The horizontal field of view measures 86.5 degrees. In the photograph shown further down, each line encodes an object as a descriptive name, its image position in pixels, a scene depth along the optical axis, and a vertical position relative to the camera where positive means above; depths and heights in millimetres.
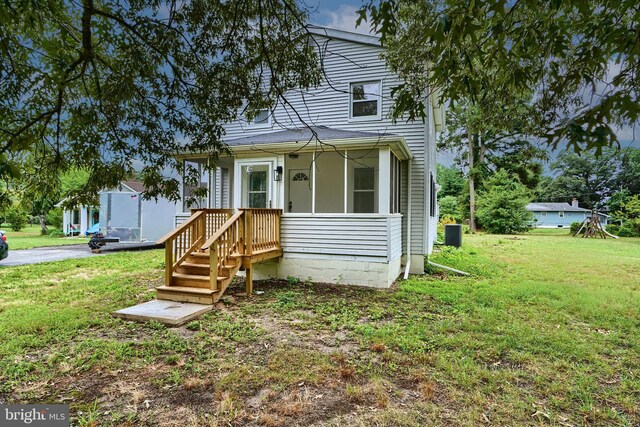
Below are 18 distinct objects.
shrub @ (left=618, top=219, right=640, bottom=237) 22766 -761
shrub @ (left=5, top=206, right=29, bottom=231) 24138 -529
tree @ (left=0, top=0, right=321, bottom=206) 3439 +1517
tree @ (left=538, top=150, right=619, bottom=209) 39906 +4495
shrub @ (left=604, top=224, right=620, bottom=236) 23750 -793
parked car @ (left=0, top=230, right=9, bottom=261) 9414 -894
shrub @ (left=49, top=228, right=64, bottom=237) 21923 -1111
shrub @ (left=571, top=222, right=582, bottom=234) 24409 -684
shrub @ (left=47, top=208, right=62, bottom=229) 23522 -83
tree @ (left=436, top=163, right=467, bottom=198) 33703 +3303
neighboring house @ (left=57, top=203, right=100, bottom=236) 22281 -463
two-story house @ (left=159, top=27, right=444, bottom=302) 6562 +544
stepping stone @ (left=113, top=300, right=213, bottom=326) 4801 -1432
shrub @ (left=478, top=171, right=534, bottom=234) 24656 +825
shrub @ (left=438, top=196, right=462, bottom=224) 30792 +1029
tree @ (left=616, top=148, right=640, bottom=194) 35031 +4425
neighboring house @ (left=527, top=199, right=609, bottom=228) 44094 +460
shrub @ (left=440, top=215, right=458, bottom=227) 23025 -196
